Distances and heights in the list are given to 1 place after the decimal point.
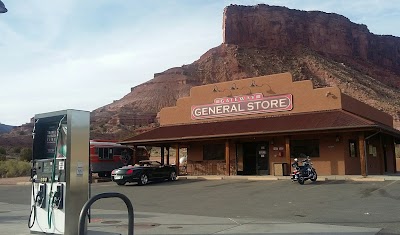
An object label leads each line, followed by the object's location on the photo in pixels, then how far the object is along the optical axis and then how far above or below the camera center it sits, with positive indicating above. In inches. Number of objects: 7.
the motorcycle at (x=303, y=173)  810.2 -32.6
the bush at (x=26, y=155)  2143.9 +27.0
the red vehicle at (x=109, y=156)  1184.8 +8.3
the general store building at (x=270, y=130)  956.0 +59.7
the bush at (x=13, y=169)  1535.4 -30.1
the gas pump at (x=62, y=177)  314.2 -12.8
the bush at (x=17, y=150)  2690.0 +66.2
